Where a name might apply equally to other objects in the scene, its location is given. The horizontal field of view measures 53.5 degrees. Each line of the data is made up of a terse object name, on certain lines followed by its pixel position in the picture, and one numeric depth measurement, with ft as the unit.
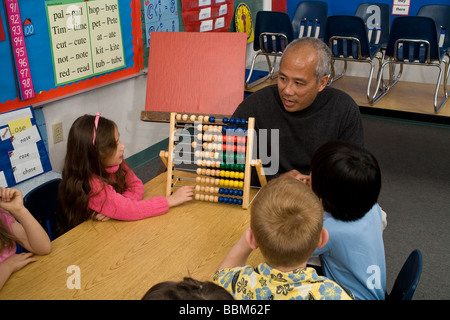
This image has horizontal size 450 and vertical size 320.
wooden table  4.30
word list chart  9.50
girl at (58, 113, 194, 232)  5.57
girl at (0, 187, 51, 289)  4.58
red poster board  8.77
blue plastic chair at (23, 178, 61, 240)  6.19
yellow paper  8.34
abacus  6.07
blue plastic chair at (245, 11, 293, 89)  14.83
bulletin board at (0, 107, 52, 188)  8.27
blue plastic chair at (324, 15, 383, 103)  13.35
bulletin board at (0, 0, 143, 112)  8.55
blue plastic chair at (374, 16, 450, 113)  12.49
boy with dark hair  4.50
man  6.85
